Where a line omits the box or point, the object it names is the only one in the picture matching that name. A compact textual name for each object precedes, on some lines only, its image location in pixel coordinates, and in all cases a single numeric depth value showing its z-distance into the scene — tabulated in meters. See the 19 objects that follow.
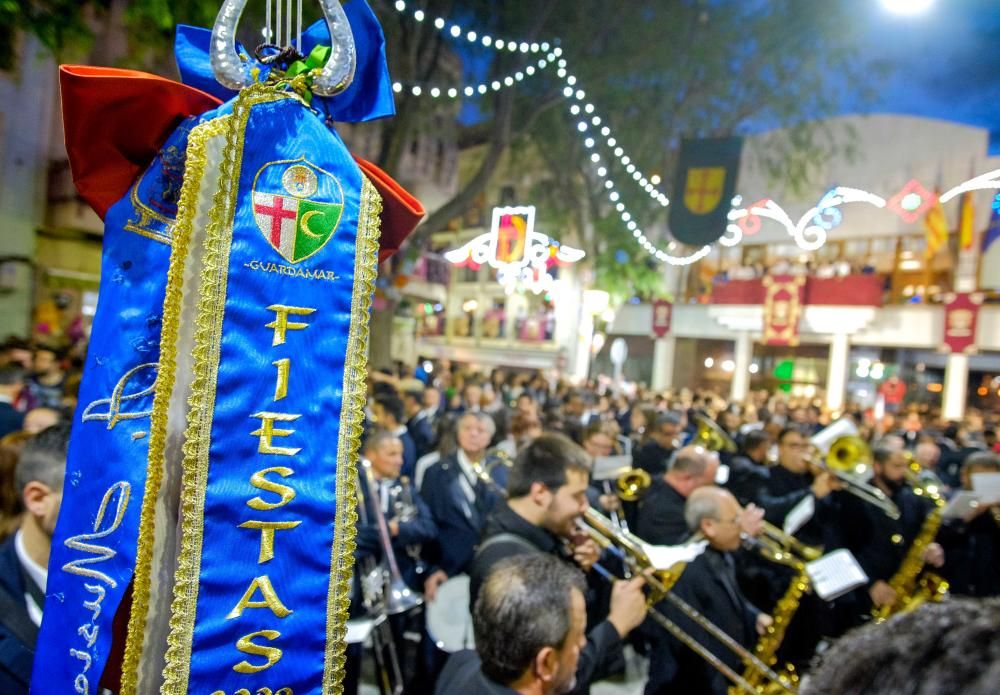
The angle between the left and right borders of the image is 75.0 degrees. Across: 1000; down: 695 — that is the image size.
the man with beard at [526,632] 1.97
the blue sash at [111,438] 1.18
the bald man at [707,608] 3.32
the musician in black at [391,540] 3.68
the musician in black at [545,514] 2.90
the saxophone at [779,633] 3.53
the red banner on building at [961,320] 18.55
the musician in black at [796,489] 5.16
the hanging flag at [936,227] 17.91
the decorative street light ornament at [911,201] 7.95
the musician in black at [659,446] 7.04
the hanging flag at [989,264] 16.37
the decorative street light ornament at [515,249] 13.63
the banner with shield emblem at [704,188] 11.30
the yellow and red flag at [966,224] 17.41
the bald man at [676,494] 4.51
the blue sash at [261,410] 1.12
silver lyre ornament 1.26
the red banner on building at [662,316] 24.20
